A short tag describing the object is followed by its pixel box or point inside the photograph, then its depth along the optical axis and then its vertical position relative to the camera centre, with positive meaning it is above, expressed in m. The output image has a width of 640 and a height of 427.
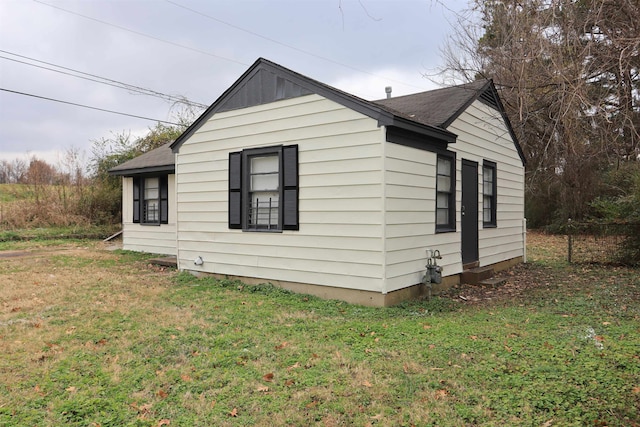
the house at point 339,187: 6.04 +0.35
